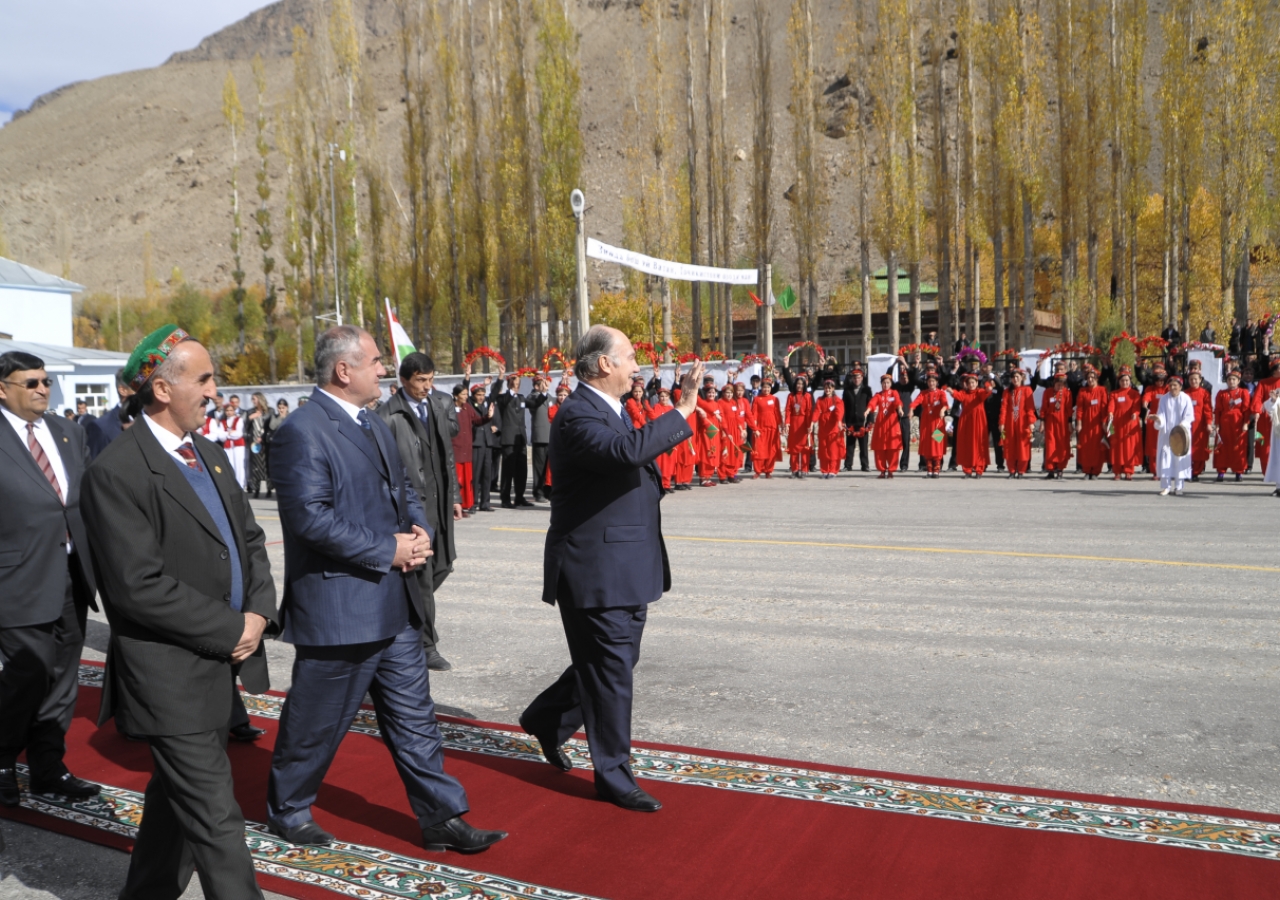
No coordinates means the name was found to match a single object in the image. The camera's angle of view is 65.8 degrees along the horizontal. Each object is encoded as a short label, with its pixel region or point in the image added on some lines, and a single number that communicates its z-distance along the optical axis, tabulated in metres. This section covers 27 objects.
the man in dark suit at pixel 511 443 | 17.11
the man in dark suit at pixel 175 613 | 2.98
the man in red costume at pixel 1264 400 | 15.82
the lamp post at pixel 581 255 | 15.45
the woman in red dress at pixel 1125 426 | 17.11
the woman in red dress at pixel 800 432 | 20.41
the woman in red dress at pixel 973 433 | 18.58
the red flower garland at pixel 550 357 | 22.23
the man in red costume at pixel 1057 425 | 17.94
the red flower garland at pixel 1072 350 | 21.52
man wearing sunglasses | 4.46
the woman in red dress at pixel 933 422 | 18.89
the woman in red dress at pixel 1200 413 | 16.69
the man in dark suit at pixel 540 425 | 16.80
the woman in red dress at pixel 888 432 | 19.27
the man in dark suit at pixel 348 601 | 3.71
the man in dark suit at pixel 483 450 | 16.25
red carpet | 3.54
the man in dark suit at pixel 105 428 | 7.92
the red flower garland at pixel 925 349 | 23.90
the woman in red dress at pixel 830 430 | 19.62
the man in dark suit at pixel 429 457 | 6.25
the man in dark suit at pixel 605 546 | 4.15
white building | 44.03
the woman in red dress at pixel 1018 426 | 18.41
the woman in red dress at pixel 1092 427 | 17.53
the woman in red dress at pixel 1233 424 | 16.27
